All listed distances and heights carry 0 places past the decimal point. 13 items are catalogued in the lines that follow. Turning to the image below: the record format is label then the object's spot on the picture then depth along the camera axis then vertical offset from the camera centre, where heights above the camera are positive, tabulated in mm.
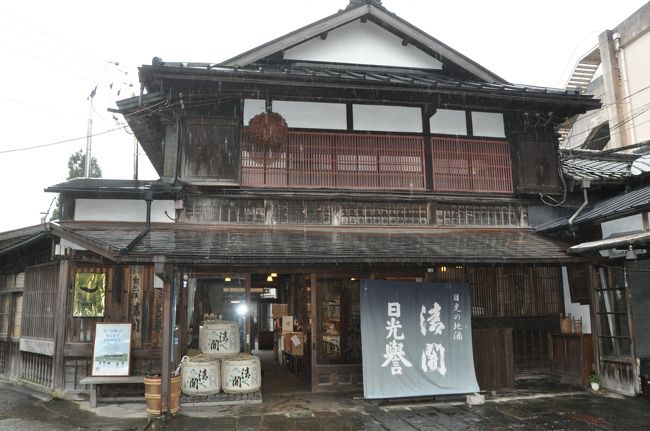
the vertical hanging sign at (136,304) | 10578 -57
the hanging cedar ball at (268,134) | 11023 +3853
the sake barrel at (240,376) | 9969 -1611
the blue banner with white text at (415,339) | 10203 -964
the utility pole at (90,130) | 17214 +6567
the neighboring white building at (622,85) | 25703 +11799
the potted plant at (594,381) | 10940 -2053
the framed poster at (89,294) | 10586 +181
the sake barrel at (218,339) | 10422 -878
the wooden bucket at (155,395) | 8891 -1776
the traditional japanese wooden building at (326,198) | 10461 +2379
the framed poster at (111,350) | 9977 -1010
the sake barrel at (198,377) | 9781 -1598
